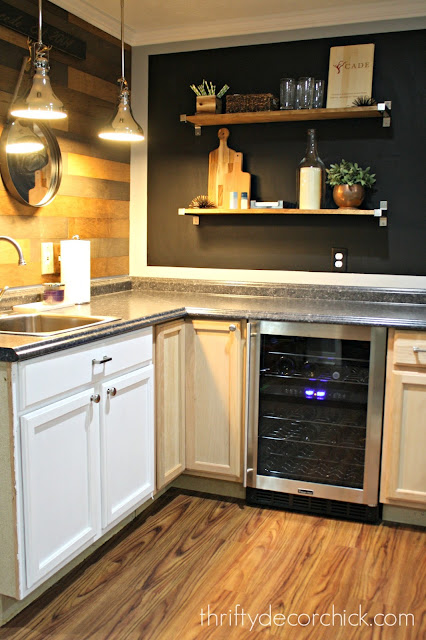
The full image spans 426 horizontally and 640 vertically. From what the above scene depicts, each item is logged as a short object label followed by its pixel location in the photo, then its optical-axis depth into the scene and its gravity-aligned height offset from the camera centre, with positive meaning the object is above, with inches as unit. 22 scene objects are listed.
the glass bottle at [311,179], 126.0 +11.4
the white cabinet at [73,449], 77.7 -29.2
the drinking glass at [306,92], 123.8 +27.6
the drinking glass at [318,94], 124.1 +27.3
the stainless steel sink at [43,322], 98.9 -13.9
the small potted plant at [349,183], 122.7 +10.4
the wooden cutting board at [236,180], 134.0 +11.6
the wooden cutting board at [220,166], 135.8 +14.5
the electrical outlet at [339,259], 130.7 -4.3
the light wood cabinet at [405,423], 105.0 -30.1
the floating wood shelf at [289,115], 120.5 +23.4
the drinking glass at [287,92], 125.3 +27.8
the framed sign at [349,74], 124.3 +31.5
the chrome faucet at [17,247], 90.2 -2.1
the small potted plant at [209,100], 131.2 +27.3
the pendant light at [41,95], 91.4 +19.4
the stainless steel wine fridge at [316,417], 109.3 -31.0
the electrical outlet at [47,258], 116.4 -4.5
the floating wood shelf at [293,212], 122.1 +4.8
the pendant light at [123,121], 110.8 +19.3
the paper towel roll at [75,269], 115.9 -6.3
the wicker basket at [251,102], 127.0 +26.3
